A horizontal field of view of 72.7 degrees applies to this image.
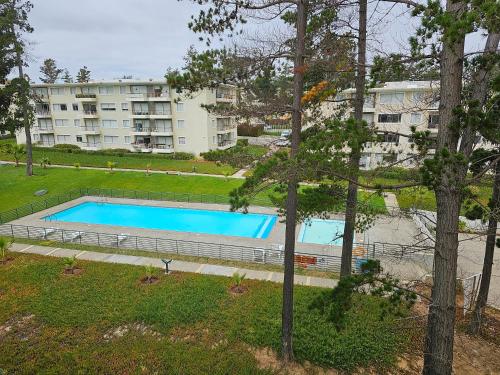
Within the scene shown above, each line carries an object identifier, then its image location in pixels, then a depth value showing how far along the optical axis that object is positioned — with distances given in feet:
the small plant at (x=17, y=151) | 125.18
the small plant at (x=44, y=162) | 124.57
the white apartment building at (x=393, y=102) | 102.27
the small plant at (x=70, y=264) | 48.74
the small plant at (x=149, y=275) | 46.49
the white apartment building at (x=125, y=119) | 142.31
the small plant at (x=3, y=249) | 52.80
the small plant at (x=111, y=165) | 121.15
